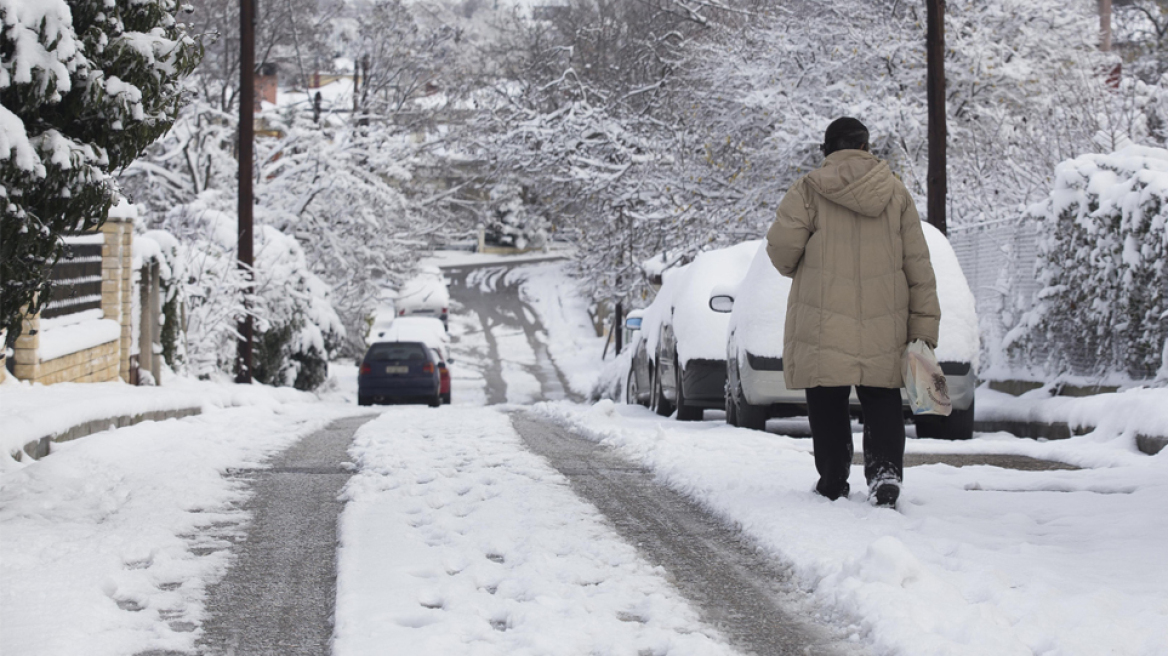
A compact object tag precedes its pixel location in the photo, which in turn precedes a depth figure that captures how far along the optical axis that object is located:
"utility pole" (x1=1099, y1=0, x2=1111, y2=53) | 26.70
